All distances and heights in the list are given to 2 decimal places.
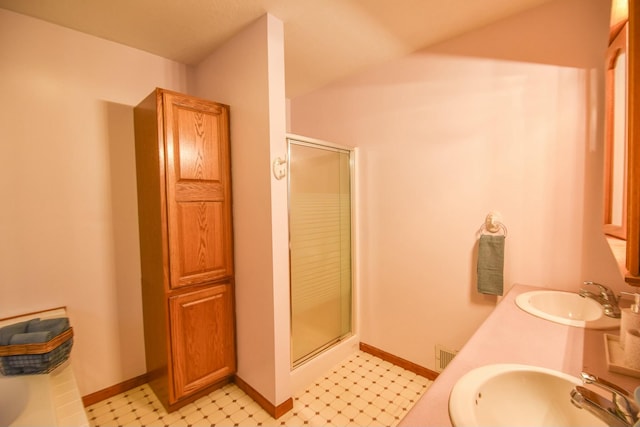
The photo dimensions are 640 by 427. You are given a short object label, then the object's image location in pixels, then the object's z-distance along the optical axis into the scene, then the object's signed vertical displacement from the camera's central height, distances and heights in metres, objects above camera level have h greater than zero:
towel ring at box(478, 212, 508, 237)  1.73 -0.15
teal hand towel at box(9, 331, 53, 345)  1.23 -0.57
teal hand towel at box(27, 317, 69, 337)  1.39 -0.59
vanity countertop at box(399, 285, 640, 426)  0.72 -0.52
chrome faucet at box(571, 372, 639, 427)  0.60 -0.47
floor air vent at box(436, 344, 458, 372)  1.97 -1.10
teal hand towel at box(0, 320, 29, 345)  1.31 -0.60
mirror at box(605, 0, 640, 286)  0.59 +0.16
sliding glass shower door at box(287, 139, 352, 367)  2.02 -0.33
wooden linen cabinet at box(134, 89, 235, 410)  1.67 -0.23
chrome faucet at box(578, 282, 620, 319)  1.24 -0.47
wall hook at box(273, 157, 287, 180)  1.68 +0.22
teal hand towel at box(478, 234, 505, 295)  1.69 -0.39
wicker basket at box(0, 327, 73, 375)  1.22 -0.65
